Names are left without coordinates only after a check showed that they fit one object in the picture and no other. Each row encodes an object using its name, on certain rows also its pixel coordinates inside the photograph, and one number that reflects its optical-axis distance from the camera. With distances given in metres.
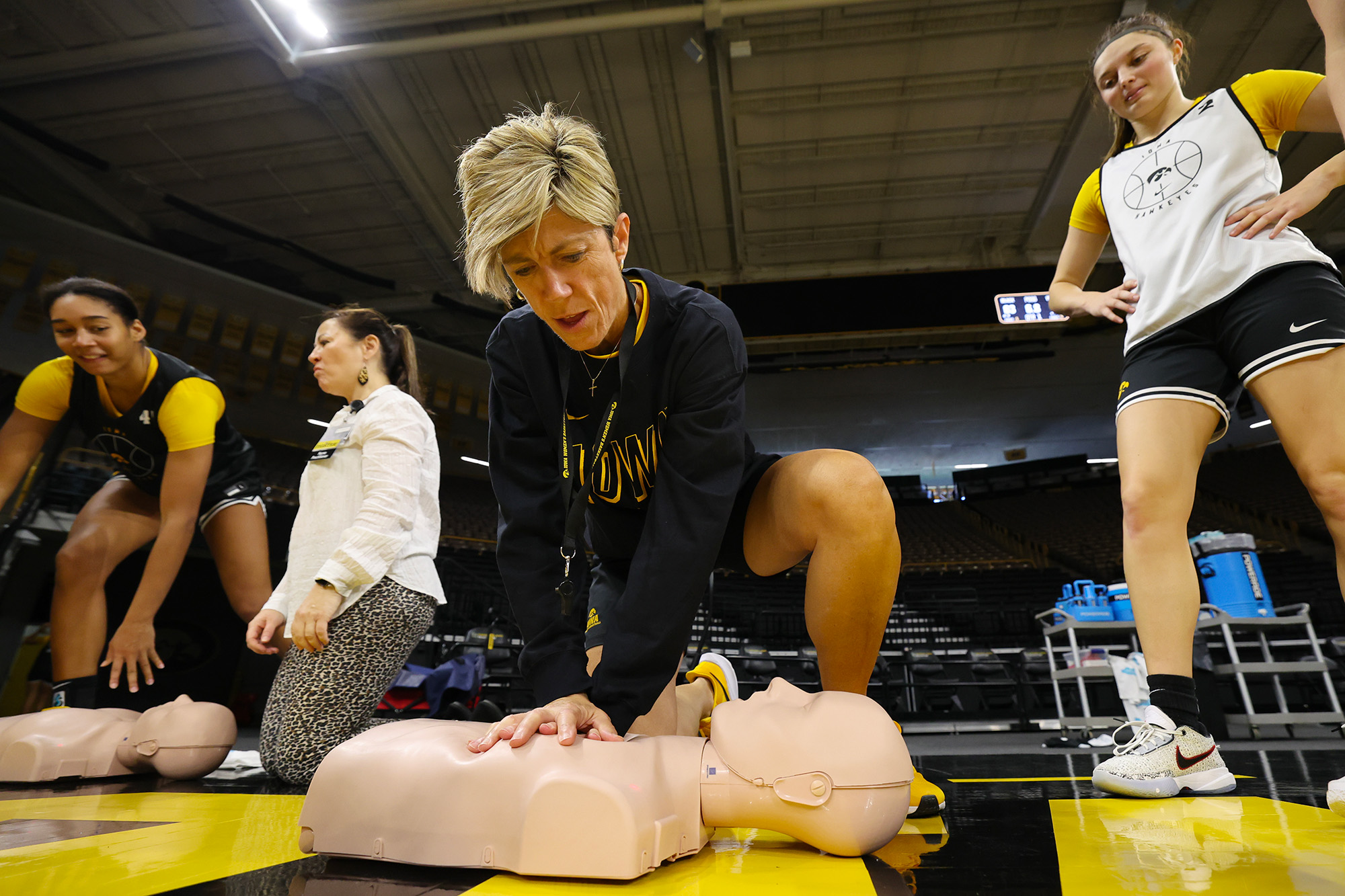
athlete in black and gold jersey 2.11
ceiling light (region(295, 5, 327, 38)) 5.32
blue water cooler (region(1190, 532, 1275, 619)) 3.24
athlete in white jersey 1.06
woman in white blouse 1.49
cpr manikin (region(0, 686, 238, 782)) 1.47
